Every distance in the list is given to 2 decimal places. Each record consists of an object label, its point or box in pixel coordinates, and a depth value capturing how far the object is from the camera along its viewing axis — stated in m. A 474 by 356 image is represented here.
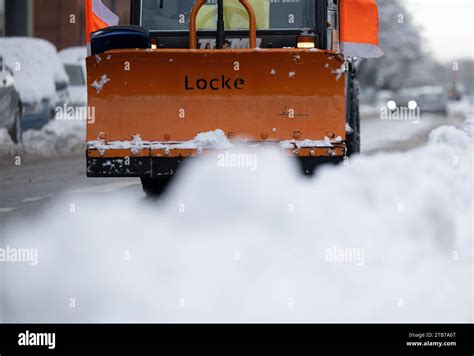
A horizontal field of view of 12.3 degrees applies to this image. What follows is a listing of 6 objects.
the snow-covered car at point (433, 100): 96.84
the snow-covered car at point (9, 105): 31.94
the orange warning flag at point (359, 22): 17.44
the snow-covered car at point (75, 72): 40.89
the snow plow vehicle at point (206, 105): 16.81
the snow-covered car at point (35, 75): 33.85
